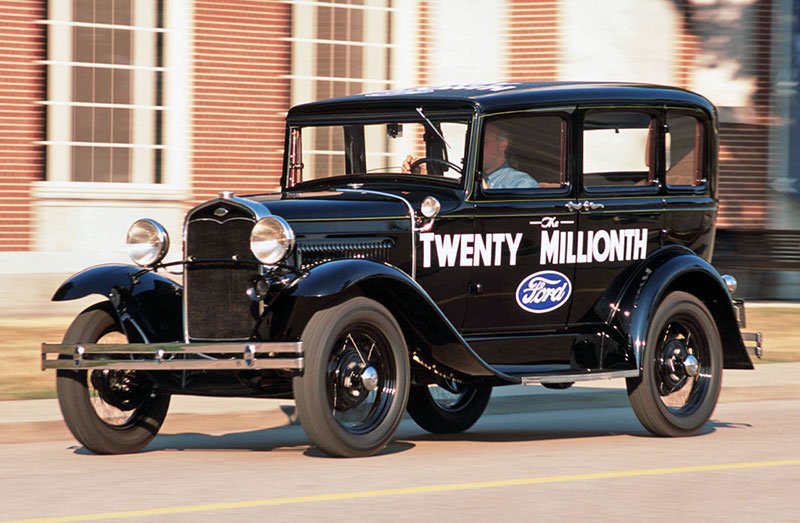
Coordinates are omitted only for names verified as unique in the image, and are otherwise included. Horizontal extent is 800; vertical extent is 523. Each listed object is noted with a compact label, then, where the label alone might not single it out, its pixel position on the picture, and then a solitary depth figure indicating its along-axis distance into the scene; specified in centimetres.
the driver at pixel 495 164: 1725
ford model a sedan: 1532
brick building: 2986
